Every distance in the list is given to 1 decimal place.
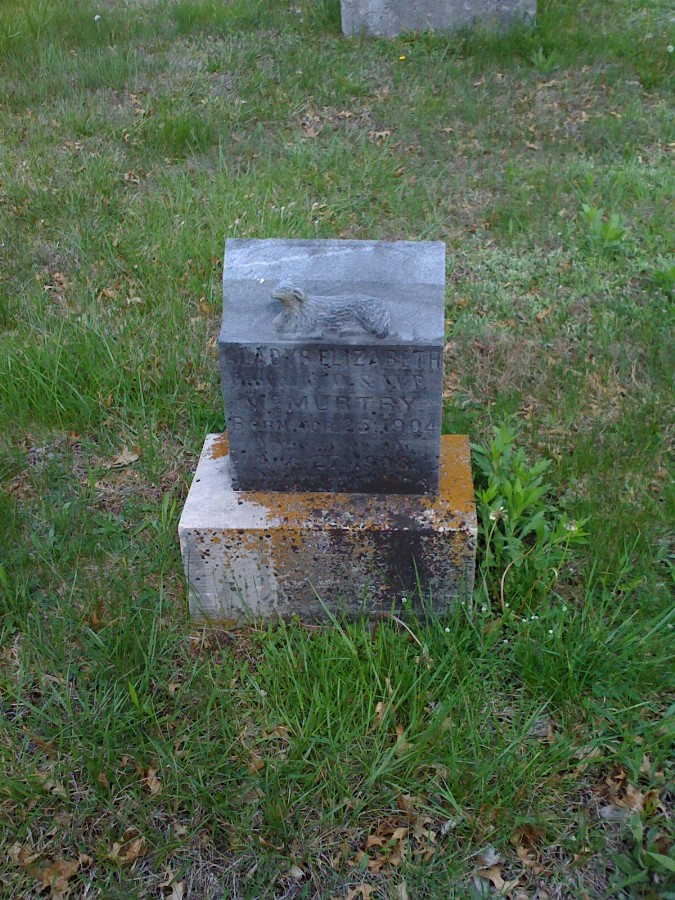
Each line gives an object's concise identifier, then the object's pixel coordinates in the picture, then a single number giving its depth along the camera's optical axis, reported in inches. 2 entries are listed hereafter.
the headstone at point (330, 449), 98.3
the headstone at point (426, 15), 284.2
